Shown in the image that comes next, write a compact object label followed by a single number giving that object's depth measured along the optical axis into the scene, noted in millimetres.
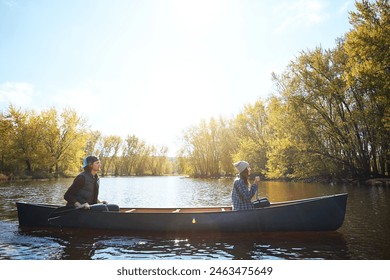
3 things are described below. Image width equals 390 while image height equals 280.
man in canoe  8141
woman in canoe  7328
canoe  7582
